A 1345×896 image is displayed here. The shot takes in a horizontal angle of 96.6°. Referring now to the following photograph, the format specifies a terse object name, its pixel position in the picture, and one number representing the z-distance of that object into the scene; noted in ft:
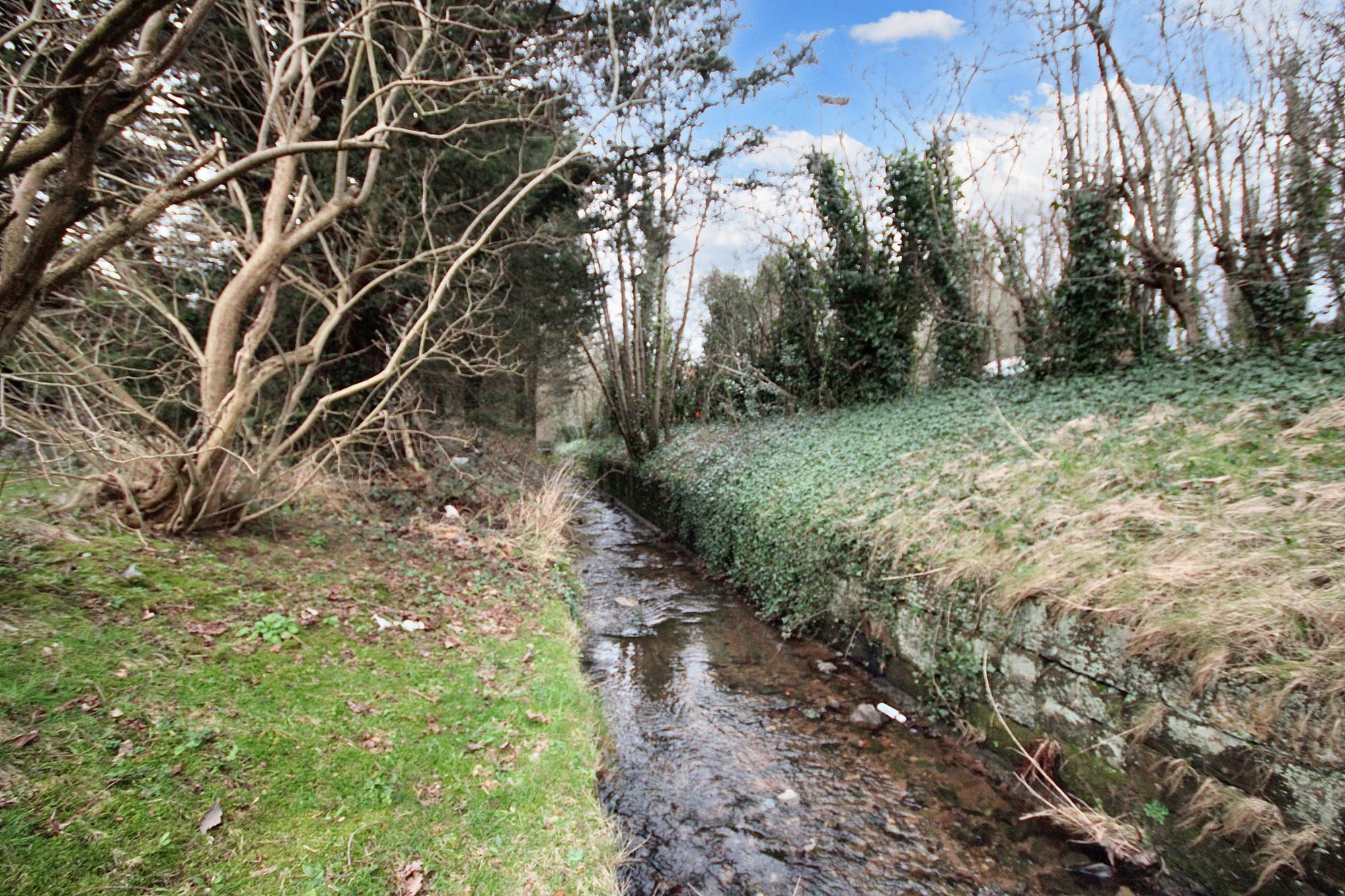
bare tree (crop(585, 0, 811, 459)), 28.48
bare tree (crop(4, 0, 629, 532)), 14.66
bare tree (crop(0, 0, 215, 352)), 6.06
